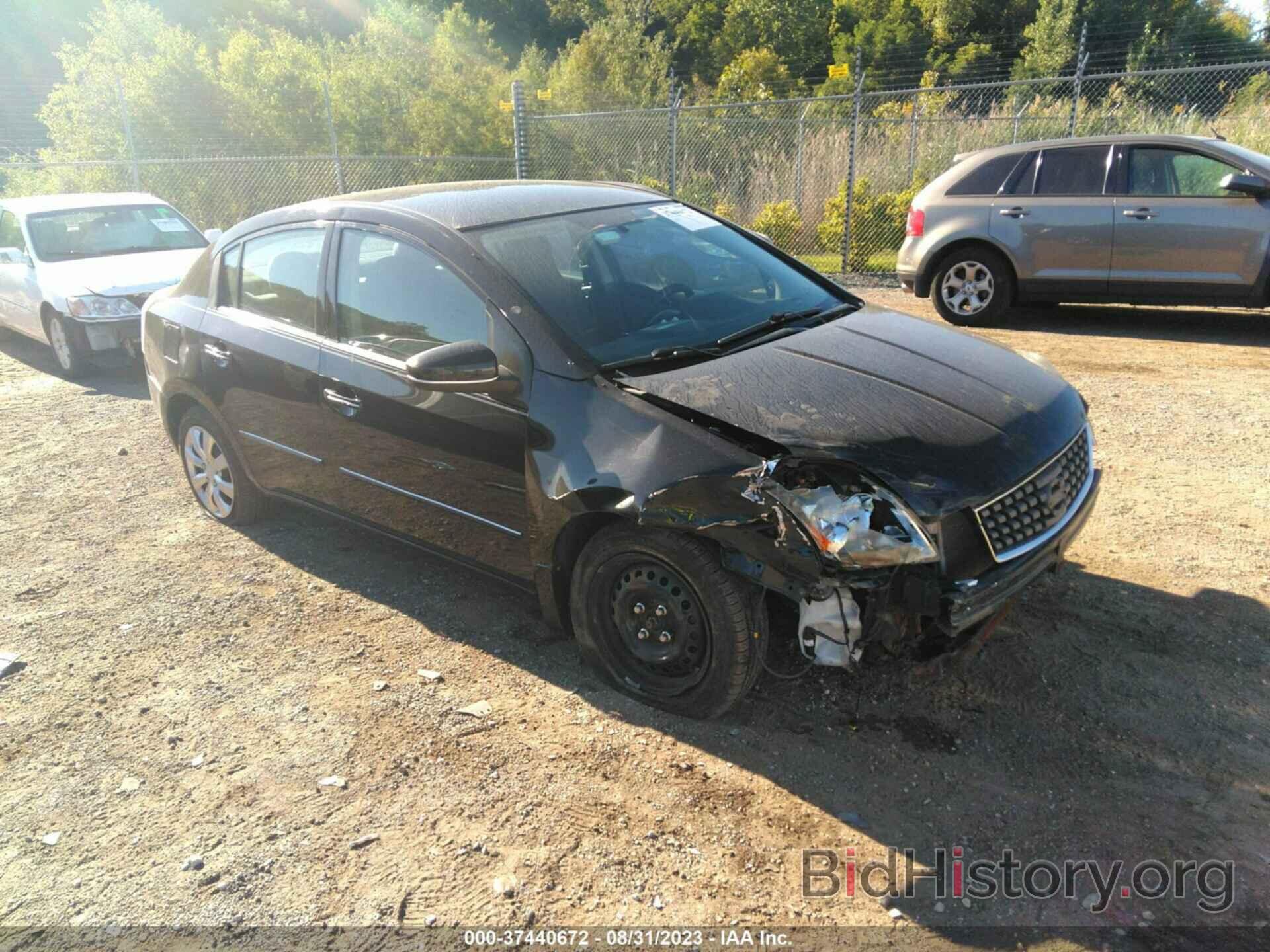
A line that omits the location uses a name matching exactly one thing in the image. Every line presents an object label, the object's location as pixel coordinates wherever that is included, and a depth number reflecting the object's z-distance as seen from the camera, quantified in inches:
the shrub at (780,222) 547.5
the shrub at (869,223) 516.7
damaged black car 111.6
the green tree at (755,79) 1094.7
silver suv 313.1
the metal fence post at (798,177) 580.4
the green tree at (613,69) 1048.2
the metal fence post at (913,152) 593.9
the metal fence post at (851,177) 449.1
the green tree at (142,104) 716.0
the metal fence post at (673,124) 501.7
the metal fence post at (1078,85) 438.9
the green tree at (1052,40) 1317.7
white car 333.1
